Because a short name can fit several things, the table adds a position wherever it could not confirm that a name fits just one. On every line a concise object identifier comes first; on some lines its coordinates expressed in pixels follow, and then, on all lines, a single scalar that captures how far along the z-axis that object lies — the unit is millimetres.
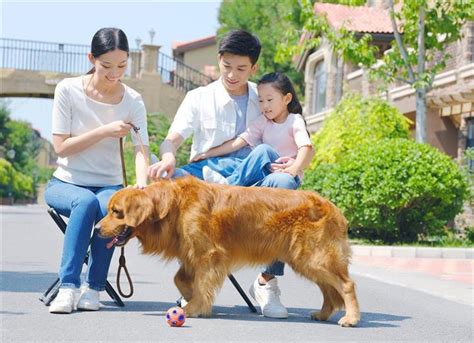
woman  7234
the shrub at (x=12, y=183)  69688
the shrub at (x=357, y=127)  24094
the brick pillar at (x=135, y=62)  48625
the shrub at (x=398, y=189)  18891
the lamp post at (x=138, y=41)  48281
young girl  7375
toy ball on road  6469
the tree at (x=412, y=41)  22594
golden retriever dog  6824
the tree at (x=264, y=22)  54500
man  7547
